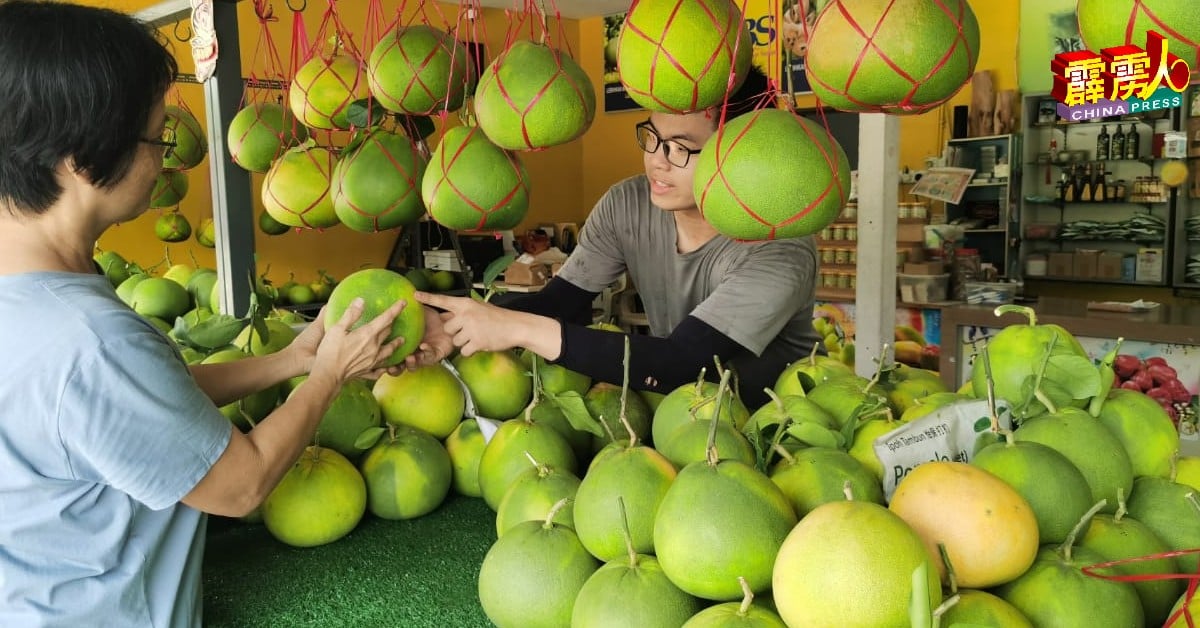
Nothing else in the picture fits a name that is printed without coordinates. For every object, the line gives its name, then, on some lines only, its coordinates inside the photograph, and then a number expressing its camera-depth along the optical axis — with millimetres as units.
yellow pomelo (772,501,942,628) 729
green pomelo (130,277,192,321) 2400
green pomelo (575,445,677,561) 947
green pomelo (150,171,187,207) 3023
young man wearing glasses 1601
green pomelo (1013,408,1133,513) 999
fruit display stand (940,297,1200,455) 3266
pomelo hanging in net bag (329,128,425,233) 1612
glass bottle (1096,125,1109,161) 6941
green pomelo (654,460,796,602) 826
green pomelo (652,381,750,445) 1275
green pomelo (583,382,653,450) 1471
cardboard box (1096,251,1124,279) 6969
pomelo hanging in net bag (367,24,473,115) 1572
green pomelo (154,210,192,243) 4480
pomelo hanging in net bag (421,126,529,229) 1499
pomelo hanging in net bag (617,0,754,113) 1183
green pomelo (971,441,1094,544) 904
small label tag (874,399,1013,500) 1044
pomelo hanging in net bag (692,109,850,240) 1115
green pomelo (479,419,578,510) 1335
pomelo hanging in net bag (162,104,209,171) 2742
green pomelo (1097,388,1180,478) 1099
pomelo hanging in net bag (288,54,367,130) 1792
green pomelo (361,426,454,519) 1414
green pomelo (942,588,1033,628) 764
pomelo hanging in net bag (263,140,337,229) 1773
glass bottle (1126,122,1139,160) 6777
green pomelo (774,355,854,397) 1453
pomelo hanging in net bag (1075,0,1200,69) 773
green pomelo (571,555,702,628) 848
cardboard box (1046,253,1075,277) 7129
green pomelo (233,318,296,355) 1635
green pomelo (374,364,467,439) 1551
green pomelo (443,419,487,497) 1495
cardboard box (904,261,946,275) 4918
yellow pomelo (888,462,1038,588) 822
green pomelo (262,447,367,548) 1326
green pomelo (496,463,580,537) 1096
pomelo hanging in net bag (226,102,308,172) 2045
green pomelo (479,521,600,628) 965
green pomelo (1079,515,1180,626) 904
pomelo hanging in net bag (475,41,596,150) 1371
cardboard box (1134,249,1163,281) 6832
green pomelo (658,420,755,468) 1057
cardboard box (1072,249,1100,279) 7059
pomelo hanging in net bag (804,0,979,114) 1051
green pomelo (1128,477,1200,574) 985
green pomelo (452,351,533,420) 1594
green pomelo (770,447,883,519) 957
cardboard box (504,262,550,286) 6363
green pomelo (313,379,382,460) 1443
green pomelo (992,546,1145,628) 814
